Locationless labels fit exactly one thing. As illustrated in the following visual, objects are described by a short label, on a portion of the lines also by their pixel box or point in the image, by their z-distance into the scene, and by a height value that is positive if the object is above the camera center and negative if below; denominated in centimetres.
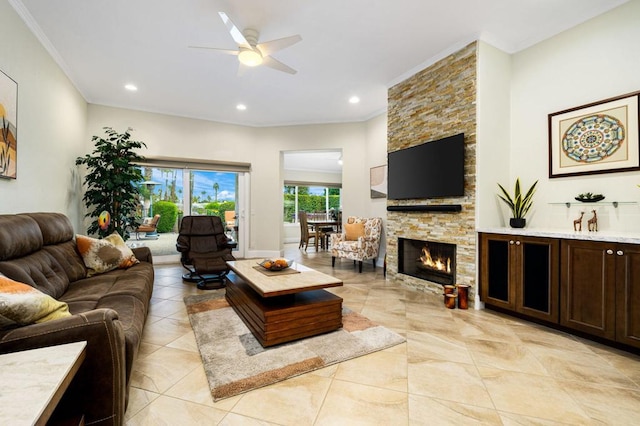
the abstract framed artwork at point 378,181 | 519 +65
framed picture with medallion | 253 +78
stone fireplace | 323 +69
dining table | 751 -26
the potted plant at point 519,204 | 312 +16
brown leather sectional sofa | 119 -56
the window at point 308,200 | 988 +54
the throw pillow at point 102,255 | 282 -43
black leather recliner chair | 384 -54
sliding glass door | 572 +34
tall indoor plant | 426 +41
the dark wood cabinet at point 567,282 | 215 -56
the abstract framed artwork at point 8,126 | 243 +74
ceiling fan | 263 +163
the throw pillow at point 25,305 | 120 -41
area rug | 183 -103
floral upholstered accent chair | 489 -44
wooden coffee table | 222 -76
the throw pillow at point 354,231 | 531 -29
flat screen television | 333 +60
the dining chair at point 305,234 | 766 -51
